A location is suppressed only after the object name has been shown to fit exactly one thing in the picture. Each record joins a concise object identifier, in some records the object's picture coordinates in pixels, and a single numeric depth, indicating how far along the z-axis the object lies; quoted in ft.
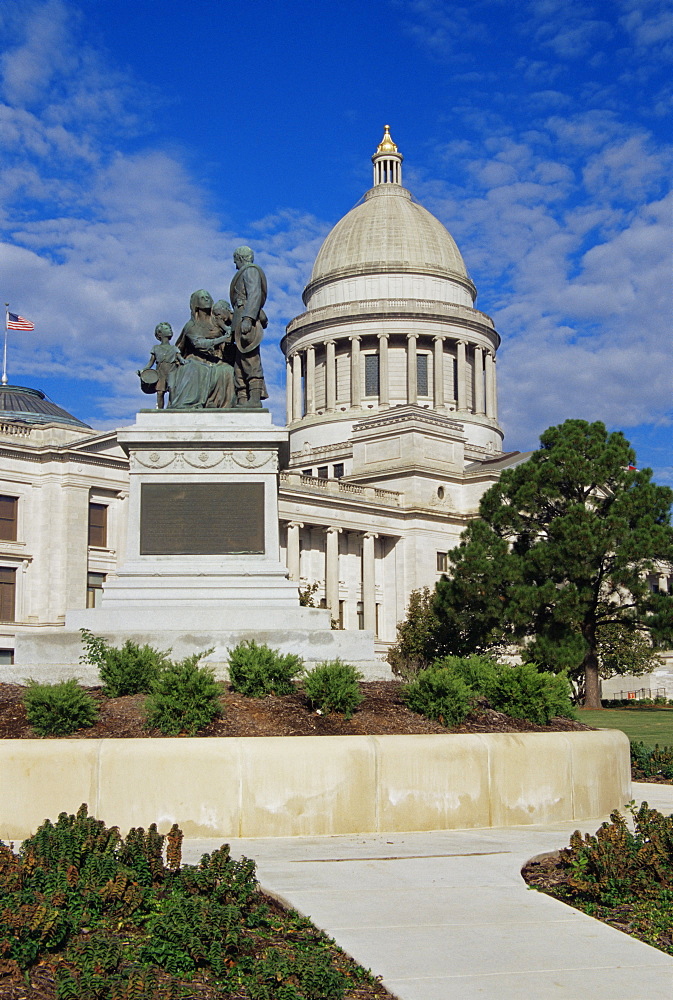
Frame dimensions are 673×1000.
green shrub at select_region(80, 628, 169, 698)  45.80
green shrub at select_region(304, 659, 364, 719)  43.57
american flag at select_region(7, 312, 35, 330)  211.82
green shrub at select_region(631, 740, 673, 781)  60.54
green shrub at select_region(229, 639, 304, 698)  46.03
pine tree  151.64
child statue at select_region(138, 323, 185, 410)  65.36
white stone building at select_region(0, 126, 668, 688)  210.79
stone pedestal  53.67
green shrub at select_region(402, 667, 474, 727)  44.47
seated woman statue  64.44
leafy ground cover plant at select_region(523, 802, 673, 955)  27.58
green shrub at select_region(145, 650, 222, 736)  40.60
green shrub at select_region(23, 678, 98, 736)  40.06
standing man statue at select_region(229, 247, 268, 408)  64.64
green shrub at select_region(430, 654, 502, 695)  49.24
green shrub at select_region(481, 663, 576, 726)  47.21
